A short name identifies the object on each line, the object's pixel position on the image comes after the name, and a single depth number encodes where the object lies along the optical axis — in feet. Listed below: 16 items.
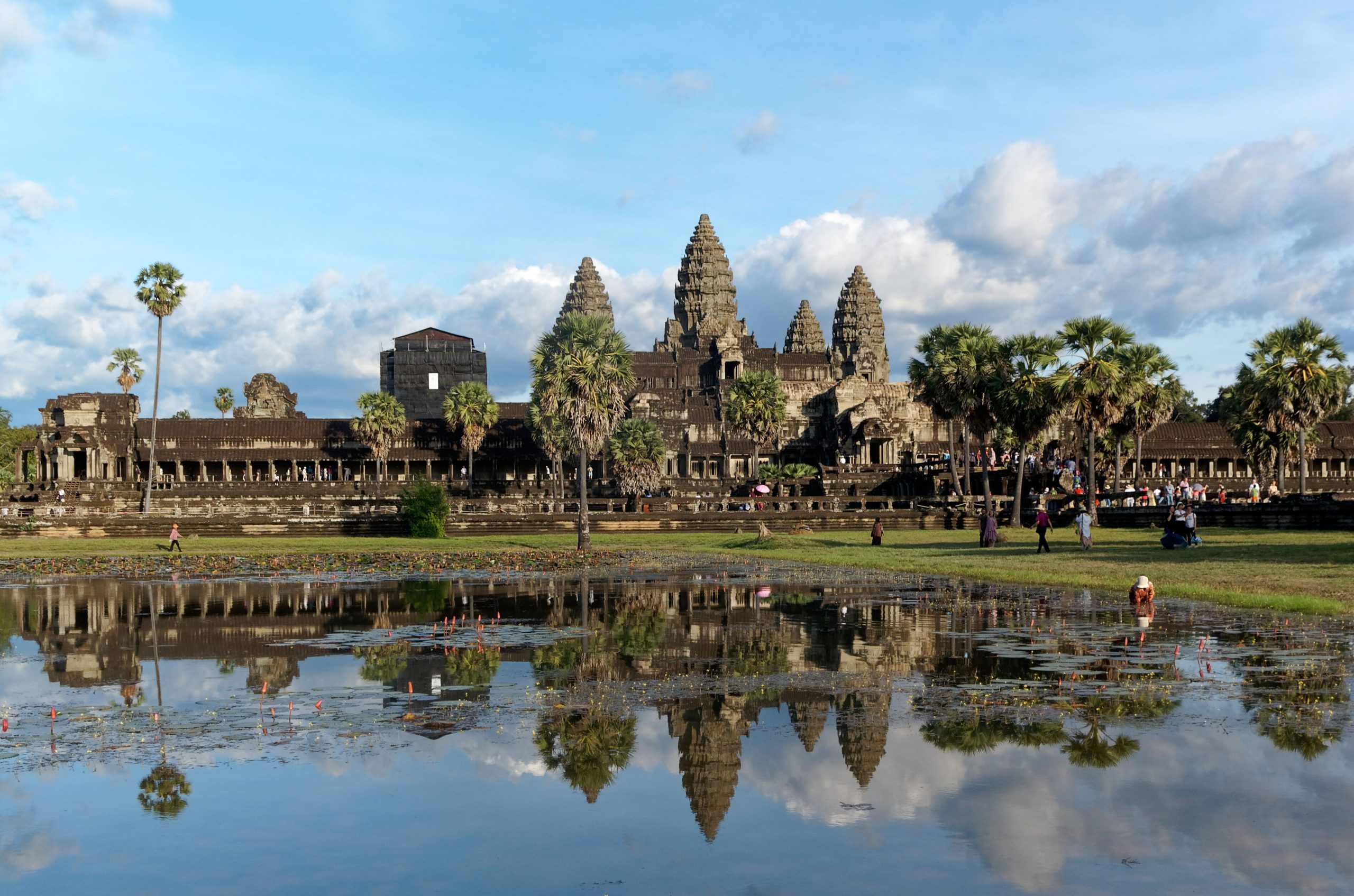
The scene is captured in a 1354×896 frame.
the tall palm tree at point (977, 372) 184.75
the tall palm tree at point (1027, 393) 178.19
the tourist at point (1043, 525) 117.91
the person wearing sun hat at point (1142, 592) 67.62
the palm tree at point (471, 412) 293.64
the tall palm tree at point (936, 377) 189.78
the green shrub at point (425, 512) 174.19
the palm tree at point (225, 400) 436.35
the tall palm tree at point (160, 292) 233.55
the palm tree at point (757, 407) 269.85
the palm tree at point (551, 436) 273.54
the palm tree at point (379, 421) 289.12
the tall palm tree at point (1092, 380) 173.47
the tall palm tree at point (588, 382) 149.38
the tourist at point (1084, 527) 124.16
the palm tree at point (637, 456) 258.78
